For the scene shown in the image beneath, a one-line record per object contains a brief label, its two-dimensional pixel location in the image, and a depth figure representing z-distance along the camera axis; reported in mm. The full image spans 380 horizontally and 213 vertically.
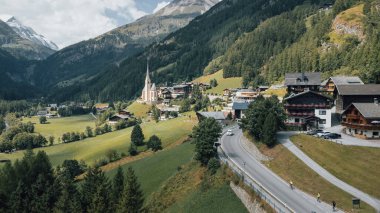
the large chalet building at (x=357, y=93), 87062
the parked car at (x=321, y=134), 74688
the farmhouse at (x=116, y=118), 187900
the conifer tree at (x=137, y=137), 118000
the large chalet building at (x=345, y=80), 108169
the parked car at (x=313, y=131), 78550
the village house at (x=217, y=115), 117400
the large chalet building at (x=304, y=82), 112375
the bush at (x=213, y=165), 64675
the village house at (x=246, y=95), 164312
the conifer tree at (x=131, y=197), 58281
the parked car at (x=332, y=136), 73256
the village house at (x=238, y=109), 120625
